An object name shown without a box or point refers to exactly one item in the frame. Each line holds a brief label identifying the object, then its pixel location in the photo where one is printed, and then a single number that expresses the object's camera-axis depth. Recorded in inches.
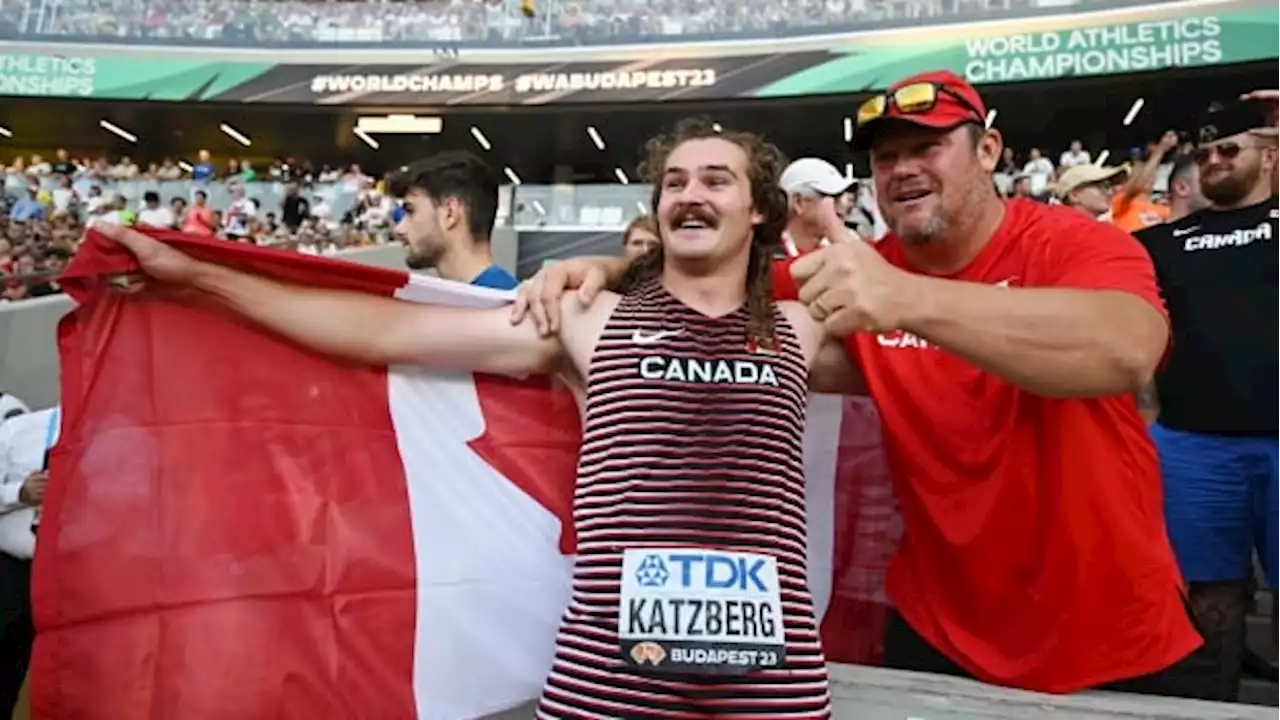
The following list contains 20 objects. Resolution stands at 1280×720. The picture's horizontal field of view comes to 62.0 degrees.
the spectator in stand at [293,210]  614.9
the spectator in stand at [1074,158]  583.8
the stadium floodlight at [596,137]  836.0
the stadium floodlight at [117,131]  871.7
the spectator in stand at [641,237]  89.2
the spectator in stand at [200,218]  552.1
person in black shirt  107.6
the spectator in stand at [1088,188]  190.2
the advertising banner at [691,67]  610.5
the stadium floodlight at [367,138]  859.1
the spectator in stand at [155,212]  586.9
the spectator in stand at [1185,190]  126.3
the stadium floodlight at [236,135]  873.5
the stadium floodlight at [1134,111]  702.5
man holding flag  67.1
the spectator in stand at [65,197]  607.2
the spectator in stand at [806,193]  155.0
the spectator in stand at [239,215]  563.5
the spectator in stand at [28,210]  571.7
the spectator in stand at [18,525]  110.9
